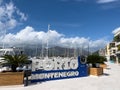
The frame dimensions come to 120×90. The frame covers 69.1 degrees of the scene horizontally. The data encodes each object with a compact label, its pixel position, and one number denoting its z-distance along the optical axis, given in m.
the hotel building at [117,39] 28.44
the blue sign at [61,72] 7.52
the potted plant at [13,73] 6.25
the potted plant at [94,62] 9.68
